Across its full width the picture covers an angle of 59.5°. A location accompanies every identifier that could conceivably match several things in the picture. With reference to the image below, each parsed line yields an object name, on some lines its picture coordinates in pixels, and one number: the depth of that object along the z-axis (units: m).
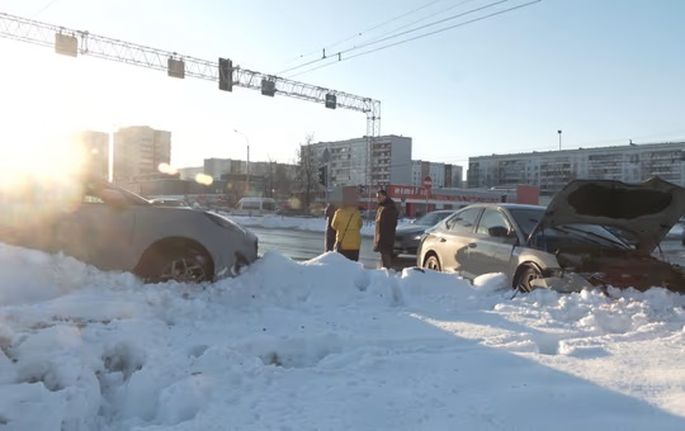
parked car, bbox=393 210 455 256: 15.96
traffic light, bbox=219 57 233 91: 25.47
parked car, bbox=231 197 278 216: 61.94
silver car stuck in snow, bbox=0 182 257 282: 6.23
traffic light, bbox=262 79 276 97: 30.04
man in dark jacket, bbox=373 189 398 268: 10.05
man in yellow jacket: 9.56
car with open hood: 6.66
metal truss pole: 26.26
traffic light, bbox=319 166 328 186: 28.83
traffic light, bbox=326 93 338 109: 34.91
